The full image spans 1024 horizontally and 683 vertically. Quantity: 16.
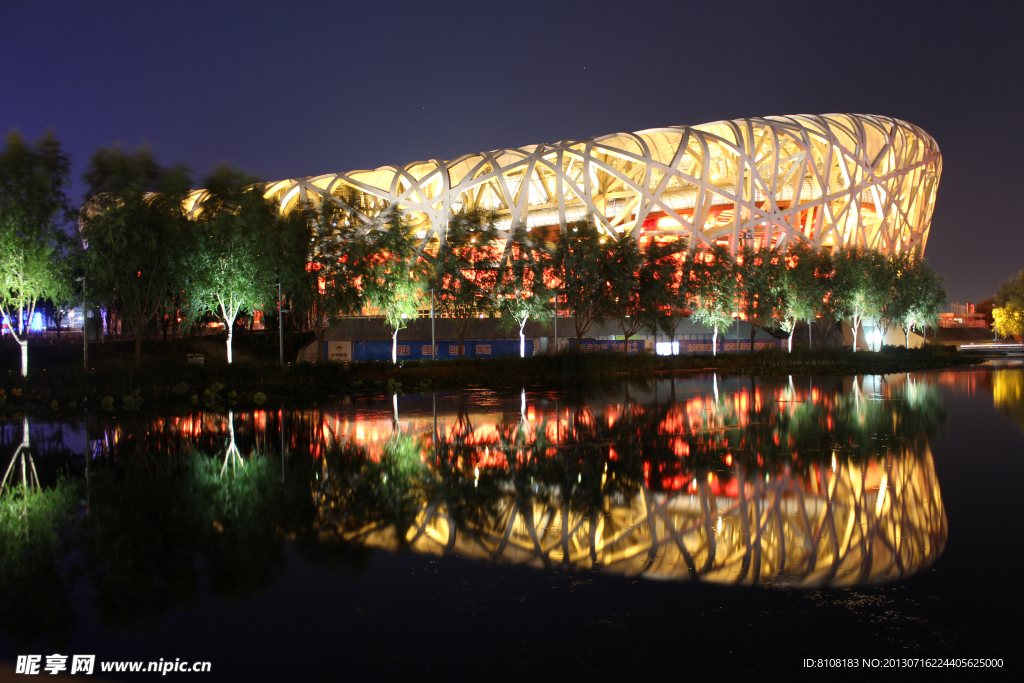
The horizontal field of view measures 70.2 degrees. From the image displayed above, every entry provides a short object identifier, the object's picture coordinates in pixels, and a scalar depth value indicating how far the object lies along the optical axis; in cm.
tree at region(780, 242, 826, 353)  3856
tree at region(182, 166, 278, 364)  2503
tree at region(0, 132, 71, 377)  2172
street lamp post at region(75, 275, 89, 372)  2399
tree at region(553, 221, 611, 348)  3155
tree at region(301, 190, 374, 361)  2775
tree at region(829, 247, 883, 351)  4088
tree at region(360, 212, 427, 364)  2902
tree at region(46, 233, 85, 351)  2303
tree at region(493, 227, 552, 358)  3127
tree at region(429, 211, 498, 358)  3019
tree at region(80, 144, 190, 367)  2327
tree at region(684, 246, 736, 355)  3606
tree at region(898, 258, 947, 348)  4456
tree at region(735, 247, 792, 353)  3775
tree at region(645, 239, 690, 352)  3369
